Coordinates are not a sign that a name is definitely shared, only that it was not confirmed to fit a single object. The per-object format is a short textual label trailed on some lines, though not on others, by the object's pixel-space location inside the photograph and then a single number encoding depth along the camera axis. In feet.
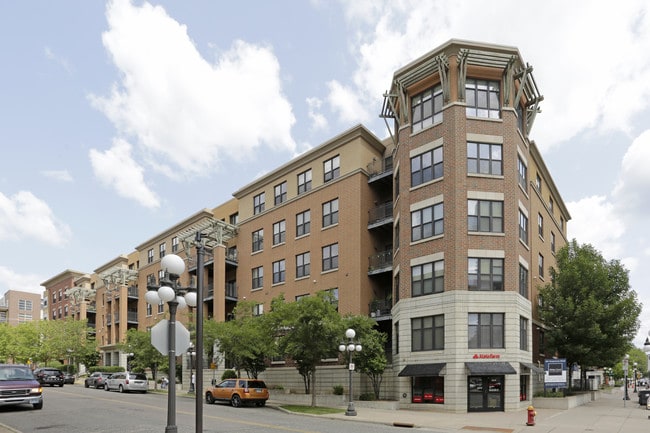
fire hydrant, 73.36
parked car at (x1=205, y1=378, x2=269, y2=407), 104.58
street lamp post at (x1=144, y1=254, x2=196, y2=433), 38.11
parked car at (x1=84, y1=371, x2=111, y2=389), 160.86
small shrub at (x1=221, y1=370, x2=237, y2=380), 147.95
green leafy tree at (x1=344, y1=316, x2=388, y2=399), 103.24
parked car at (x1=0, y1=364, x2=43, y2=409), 74.59
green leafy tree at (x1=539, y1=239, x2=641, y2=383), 119.55
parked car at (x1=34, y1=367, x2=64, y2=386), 164.35
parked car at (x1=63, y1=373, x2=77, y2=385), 198.02
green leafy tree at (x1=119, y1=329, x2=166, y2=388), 162.15
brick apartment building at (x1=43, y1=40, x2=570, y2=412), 98.43
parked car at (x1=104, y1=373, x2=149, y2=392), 144.46
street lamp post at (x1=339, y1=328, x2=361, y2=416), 87.40
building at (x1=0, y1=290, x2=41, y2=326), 462.19
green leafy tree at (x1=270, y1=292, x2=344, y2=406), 99.35
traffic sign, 38.55
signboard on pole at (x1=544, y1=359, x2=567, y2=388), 103.86
